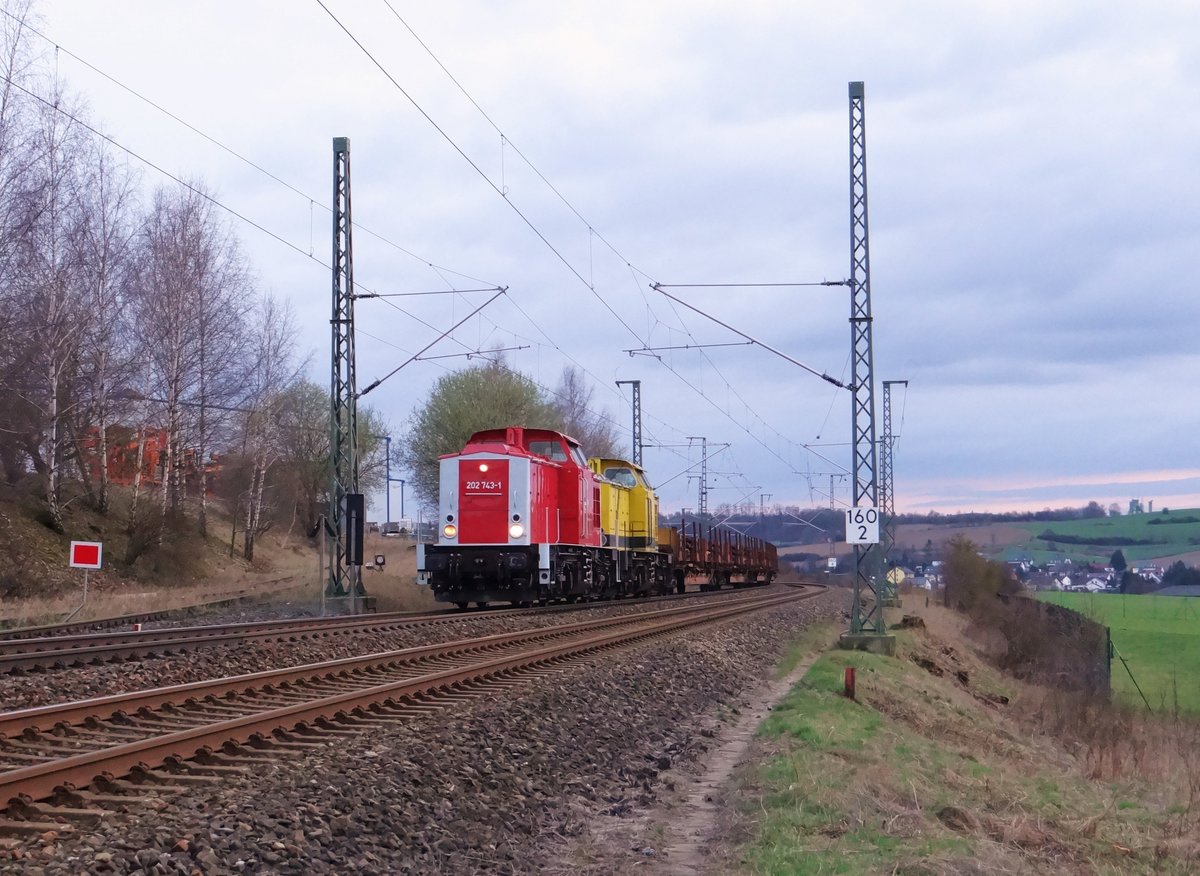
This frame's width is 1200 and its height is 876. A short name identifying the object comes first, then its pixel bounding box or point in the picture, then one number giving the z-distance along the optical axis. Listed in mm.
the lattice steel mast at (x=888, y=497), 39231
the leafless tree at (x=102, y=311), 33688
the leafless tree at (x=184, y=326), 37250
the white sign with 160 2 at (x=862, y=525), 19812
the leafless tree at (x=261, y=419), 45094
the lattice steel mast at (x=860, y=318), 20094
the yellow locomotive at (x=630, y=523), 31422
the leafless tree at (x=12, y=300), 27375
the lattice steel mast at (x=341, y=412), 25328
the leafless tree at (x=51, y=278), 29219
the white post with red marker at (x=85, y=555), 20062
